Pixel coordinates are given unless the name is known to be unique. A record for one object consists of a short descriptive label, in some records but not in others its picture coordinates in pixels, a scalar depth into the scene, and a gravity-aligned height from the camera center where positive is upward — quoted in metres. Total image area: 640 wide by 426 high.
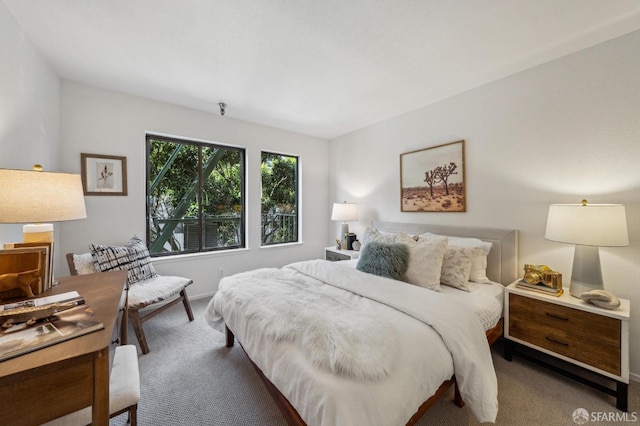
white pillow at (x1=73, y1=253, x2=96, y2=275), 2.29 -0.46
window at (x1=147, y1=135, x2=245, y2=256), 3.26 +0.24
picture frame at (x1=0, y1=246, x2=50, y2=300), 1.10 -0.25
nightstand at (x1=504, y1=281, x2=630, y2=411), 1.60 -0.87
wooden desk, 0.65 -0.47
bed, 1.05 -0.69
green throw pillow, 2.19 -0.44
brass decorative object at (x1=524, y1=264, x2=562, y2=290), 1.97 -0.53
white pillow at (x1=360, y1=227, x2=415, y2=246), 2.43 -0.27
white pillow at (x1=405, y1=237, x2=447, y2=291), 2.10 -0.45
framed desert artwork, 2.79 +0.38
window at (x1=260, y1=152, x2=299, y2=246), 4.16 +0.24
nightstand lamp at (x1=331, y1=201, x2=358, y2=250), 3.81 -0.01
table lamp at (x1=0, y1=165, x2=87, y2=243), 1.19 +0.08
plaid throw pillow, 2.35 -0.45
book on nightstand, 1.92 -0.62
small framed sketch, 2.65 +0.43
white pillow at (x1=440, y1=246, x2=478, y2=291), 2.16 -0.48
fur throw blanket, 1.11 -0.62
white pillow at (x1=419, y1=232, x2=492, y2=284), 2.32 -0.49
